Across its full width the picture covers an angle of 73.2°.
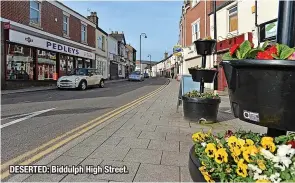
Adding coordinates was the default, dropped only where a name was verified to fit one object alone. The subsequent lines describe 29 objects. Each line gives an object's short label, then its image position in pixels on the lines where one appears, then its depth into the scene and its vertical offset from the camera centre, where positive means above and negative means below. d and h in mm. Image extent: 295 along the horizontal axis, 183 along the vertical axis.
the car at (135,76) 30361 +926
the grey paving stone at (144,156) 2979 -1158
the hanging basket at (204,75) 5352 +209
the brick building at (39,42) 13315 +3300
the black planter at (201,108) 5366 -699
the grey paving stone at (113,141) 3659 -1109
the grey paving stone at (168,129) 4605 -1103
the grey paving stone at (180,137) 4029 -1137
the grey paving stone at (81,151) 3140 -1127
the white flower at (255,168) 1537 -668
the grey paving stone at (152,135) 4072 -1114
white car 14470 +259
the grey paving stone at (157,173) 2481 -1196
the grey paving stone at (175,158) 2942 -1180
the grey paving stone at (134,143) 3578 -1123
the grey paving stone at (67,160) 2833 -1142
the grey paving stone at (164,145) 3513 -1150
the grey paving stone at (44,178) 2414 -1180
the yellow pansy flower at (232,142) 1765 -531
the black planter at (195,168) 1770 -803
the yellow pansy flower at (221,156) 1657 -618
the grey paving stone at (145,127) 4649 -1081
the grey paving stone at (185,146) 3474 -1161
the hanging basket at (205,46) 5330 +993
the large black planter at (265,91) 1519 -64
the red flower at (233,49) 1841 +315
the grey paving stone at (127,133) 4151 -1092
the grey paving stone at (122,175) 2466 -1179
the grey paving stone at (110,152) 3058 -1136
